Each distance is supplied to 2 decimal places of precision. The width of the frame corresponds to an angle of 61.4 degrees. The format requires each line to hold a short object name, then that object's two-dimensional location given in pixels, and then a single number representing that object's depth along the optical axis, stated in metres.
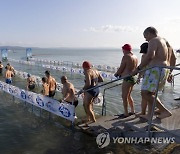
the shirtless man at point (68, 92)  5.96
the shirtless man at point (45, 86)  7.48
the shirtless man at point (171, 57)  3.90
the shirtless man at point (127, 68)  4.44
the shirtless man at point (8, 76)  11.76
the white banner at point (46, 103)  5.64
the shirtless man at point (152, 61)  3.40
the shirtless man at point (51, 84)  7.60
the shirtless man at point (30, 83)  9.86
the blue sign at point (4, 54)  36.50
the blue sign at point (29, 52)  39.49
